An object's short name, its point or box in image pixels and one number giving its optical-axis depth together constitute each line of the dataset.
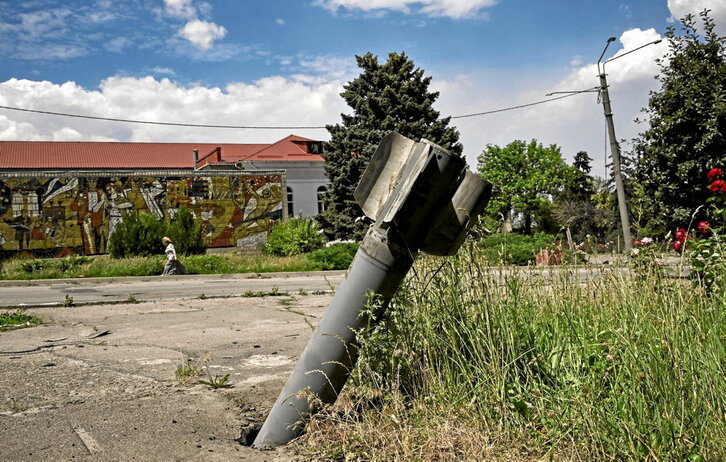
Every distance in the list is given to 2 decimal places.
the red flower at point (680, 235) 5.55
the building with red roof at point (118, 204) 25.42
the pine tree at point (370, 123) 31.59
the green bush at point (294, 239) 23.27
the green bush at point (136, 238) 21.02
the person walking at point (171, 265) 17.41
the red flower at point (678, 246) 5.26
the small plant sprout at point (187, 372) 4.61
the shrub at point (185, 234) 22.20
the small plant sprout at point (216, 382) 4.45
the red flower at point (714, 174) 5.83
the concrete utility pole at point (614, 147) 17.84
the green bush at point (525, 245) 18.41
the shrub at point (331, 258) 19.05
